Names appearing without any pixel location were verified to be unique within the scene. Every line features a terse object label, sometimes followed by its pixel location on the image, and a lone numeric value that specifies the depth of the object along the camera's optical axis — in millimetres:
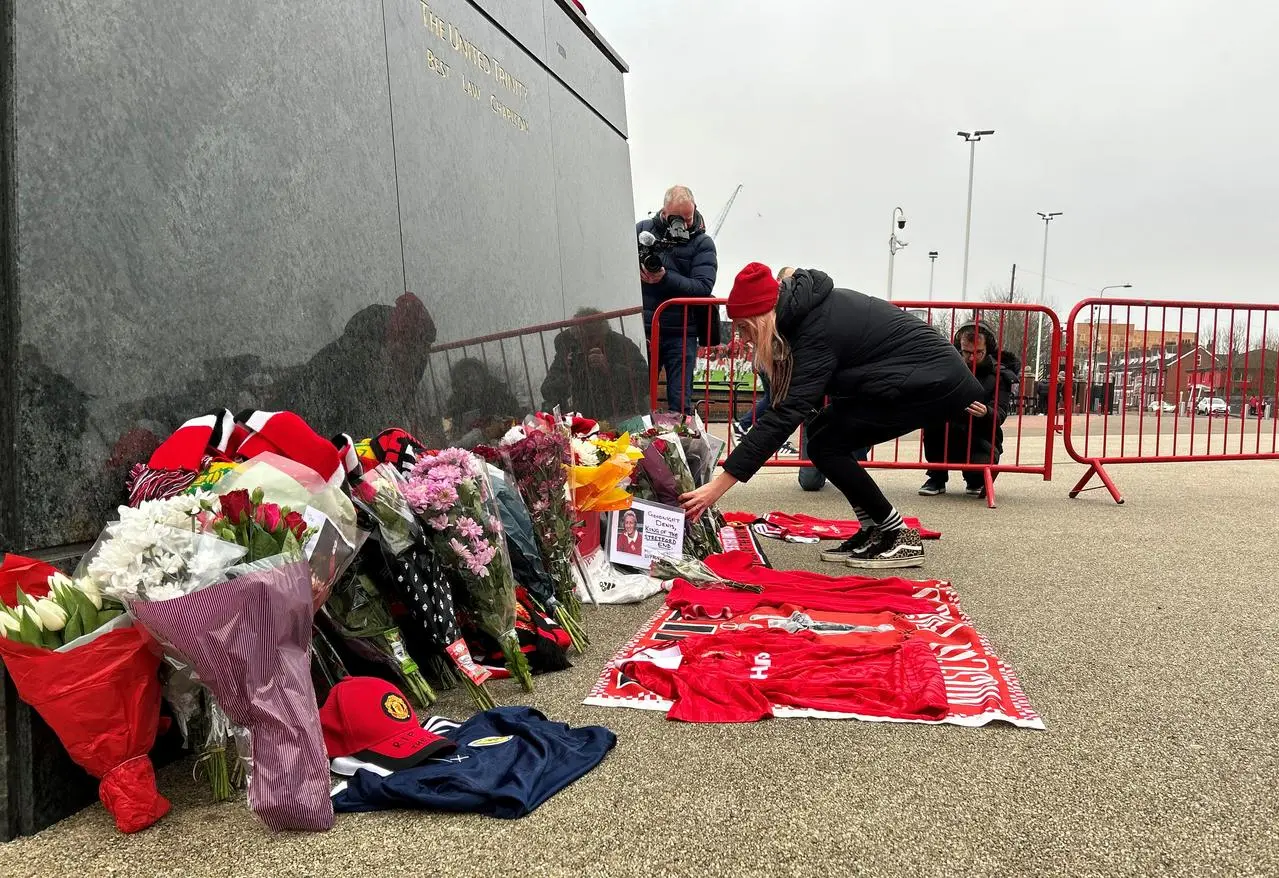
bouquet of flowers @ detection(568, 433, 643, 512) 4391
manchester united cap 2463
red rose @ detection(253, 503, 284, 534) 2264
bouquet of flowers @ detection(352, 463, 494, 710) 2961
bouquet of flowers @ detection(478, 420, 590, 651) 3953
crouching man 8102
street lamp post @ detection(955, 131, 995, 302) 39344
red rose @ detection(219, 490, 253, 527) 2240
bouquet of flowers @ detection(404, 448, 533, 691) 3133
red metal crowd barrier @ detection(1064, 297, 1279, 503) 8422
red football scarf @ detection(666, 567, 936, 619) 4133
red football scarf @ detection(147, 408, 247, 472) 2703
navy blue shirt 2250
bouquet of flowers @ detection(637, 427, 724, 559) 5055
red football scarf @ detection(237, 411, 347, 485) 2846
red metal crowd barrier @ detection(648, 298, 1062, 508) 7961
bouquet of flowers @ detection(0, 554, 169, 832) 2057
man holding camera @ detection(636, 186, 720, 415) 8391
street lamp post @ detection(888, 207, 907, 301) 38322
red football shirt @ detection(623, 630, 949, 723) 2930
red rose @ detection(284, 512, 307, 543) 2324
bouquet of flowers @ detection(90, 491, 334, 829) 2070
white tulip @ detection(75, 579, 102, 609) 2168
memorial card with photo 4762
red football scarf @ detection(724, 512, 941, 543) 6145
